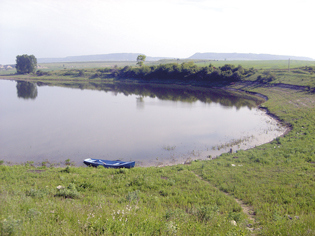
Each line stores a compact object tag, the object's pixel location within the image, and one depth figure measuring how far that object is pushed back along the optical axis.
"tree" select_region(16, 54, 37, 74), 130.50
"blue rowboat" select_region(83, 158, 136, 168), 15.93
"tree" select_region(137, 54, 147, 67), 115.42
